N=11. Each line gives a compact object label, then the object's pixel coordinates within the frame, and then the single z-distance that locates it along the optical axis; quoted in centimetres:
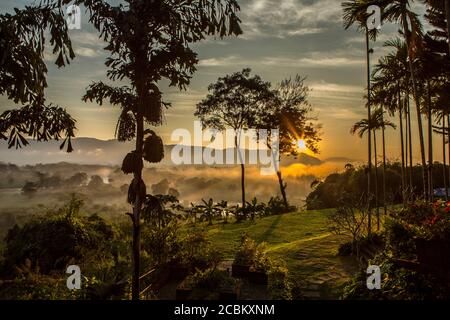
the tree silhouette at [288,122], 3581
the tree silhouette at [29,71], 732
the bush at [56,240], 1712
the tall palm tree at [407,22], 1534
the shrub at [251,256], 1320
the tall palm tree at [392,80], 1892
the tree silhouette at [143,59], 732
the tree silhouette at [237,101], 3497
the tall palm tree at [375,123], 2036
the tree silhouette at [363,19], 1545
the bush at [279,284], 1084
